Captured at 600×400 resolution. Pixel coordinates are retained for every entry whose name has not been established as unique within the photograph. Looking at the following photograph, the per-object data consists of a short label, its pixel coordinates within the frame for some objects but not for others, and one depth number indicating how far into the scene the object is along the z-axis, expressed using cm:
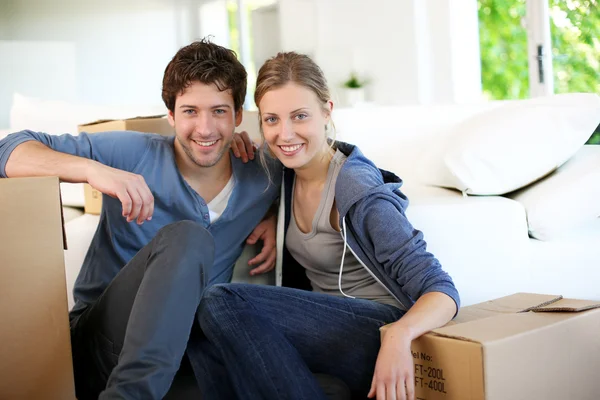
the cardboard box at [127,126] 302
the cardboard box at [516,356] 232
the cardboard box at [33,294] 244
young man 257
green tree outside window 548
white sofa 281
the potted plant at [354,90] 741
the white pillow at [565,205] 286
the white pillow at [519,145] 292
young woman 246
